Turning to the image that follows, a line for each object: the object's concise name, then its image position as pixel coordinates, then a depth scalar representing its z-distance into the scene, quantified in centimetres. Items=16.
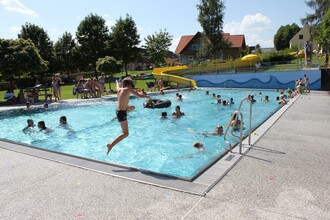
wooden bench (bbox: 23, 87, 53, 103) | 1773
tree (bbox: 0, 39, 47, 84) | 1755
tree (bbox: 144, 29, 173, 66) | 5250
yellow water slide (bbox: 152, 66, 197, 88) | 2919
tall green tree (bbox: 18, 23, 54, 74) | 4438
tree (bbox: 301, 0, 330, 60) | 4038
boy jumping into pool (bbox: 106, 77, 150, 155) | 585
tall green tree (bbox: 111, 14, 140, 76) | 4388
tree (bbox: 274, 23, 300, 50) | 9619
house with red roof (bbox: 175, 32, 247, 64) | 5691
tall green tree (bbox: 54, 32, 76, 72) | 4703
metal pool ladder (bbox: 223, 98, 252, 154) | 601
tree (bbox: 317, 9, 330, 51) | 2008
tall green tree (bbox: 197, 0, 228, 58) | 4541
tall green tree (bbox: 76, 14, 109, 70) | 4461
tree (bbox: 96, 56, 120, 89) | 2408
